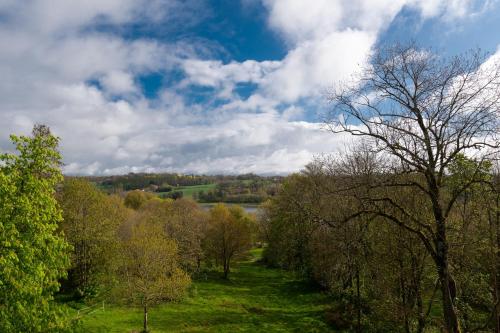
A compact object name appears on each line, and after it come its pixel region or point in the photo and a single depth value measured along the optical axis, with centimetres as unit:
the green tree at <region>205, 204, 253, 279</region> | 6006
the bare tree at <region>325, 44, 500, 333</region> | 1278
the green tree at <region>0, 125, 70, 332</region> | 1239
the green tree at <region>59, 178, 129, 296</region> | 4134
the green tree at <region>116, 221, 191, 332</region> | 3219
